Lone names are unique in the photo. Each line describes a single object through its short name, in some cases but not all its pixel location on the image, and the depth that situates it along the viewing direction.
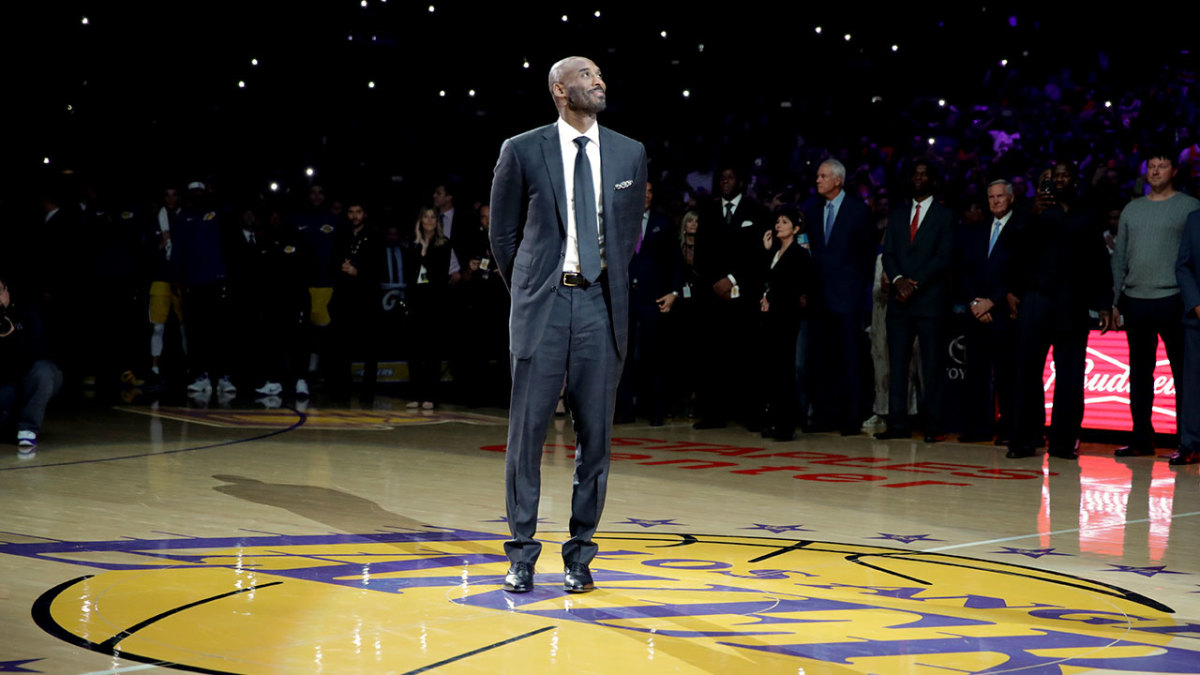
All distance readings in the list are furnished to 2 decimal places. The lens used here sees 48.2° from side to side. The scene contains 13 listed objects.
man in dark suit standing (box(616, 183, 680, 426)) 10.52
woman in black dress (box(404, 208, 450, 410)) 11.60
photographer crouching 8.23
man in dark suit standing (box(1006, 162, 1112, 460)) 8.70
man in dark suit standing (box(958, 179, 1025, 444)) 9.36
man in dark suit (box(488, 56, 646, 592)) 4.29
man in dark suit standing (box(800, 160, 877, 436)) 9.83
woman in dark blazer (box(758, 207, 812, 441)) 9.62
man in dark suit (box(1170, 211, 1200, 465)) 8.30
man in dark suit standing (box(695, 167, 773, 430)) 10.05
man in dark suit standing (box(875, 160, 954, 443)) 9.49
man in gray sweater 8.57
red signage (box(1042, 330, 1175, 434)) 9.52
